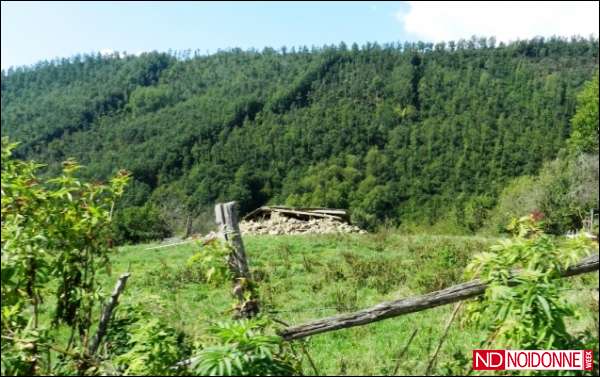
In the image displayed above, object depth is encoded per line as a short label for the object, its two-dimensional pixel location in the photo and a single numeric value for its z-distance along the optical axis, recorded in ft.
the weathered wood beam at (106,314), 11.13
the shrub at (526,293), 9.75
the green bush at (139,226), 85.15
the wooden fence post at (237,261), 11.18
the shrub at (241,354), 8.92
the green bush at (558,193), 78.33
